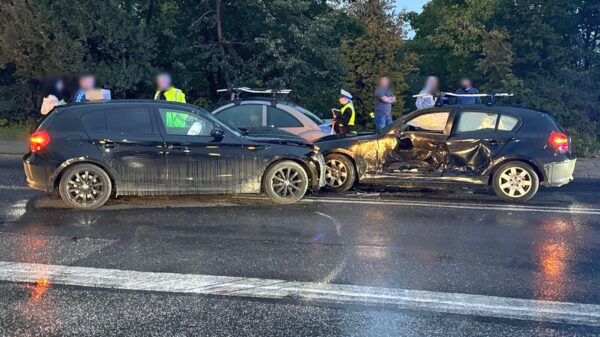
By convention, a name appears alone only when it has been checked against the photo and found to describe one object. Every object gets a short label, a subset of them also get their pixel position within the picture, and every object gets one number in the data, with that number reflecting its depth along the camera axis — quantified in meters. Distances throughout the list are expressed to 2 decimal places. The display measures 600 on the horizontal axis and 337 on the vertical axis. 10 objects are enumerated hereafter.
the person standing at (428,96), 13.27
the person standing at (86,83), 14.00
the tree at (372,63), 18.23
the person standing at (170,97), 8.60
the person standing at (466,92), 12.54
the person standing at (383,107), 13.79
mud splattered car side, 8.27
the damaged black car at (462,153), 9.24
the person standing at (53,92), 12.94
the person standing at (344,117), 12.34
